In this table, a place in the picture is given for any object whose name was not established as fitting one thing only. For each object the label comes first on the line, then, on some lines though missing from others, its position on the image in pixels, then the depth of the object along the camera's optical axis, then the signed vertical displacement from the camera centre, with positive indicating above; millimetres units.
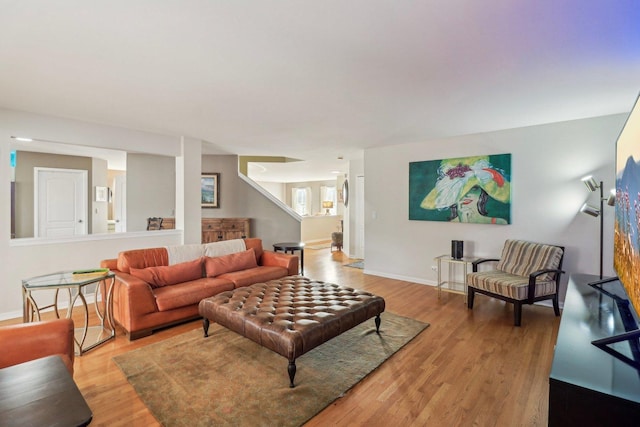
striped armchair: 3350 -765
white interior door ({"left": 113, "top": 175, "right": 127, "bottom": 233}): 7230 +247
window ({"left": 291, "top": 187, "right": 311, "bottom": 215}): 13188 +516
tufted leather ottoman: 2217 -841
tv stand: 1107 -664
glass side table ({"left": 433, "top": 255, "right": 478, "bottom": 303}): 4258 -976
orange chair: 1716 -761
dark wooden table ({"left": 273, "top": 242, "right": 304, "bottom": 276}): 5500 -629
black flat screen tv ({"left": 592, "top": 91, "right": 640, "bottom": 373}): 1458 -106
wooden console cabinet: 6668 -383
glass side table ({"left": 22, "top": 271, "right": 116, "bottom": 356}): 2590 -816
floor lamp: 3328 +67
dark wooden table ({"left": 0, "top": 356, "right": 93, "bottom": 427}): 1022 -693
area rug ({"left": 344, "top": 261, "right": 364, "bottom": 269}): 6547 -1146
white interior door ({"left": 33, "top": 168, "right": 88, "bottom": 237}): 6227 +192
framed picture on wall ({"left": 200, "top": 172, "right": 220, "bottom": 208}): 6773 +472
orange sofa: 3002 -780
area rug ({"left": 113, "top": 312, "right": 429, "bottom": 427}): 1939 -1254
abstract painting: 4246 +344
